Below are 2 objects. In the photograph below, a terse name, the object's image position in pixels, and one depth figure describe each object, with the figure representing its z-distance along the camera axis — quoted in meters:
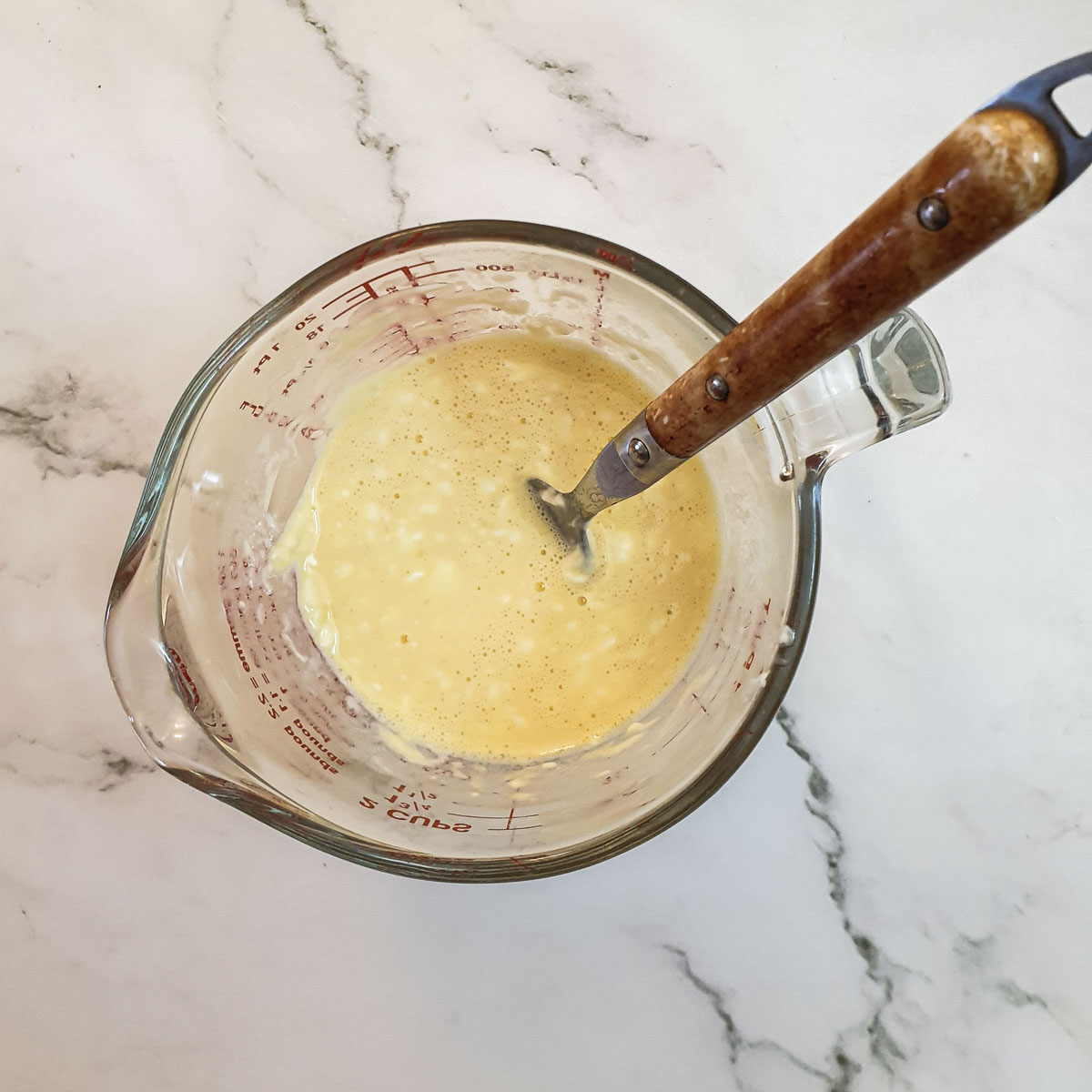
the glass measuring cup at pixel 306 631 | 0.19
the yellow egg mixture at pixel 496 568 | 0.23
